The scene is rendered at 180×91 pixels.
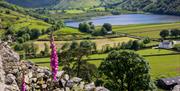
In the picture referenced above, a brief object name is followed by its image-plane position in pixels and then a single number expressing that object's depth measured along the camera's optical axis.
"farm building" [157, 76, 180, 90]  61.20
